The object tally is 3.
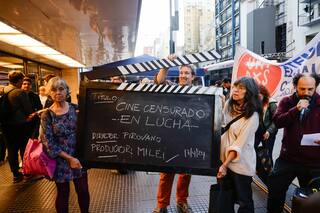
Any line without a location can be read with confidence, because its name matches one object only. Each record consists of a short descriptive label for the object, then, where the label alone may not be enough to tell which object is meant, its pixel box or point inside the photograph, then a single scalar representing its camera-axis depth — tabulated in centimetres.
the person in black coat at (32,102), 518
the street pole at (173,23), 1341
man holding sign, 339
